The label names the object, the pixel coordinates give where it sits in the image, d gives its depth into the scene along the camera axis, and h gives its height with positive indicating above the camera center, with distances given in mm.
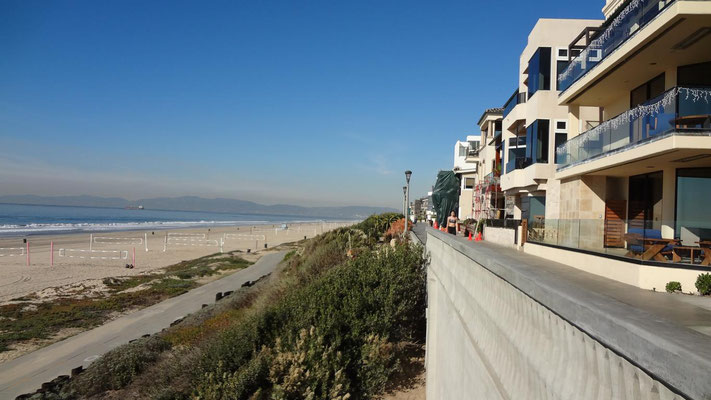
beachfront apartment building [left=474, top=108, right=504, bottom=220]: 26625 +2747
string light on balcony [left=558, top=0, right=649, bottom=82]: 10227 +4576
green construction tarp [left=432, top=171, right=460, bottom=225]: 26531 +740
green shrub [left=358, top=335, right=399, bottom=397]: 8312 -3158
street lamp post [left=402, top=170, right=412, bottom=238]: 21083 +1068
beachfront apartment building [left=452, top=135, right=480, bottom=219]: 37812 +2521
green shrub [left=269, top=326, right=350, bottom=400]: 7270 -2934
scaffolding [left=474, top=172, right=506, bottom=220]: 26062 +609
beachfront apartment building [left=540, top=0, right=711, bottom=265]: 8078 +1606
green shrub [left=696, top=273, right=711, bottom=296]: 6895 -1152
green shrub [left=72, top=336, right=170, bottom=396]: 10578 -4340
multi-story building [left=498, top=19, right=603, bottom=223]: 16531 +3673
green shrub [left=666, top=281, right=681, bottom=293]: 7094 -1236
